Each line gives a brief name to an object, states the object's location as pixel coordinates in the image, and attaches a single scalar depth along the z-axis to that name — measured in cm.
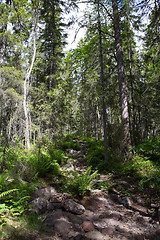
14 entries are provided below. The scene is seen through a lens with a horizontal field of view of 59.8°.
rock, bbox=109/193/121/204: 407
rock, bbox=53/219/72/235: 254
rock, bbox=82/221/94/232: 267
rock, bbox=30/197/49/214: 303
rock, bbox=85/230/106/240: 248
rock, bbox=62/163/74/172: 666
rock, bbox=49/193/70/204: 360
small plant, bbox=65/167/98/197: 416
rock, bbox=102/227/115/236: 263
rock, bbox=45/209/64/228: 267
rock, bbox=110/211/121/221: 320
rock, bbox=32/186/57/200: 356
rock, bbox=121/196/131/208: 380
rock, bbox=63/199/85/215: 328
